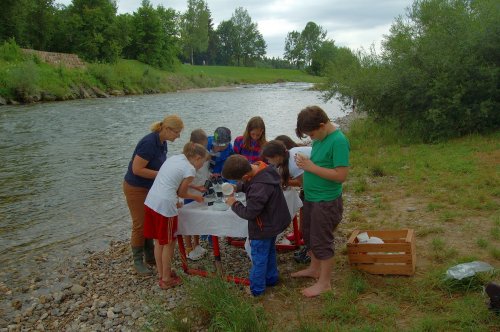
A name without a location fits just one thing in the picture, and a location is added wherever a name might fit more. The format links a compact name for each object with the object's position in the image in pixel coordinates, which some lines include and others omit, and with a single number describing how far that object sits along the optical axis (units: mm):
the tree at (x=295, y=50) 115438
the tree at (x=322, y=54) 75188
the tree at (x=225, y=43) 111000
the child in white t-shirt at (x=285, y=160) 4664
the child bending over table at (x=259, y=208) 4234
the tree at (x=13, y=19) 44156
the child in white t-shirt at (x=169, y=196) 4648
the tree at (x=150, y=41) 61406
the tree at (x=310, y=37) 113688
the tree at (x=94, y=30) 51594
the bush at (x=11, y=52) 36062
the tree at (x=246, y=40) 110562
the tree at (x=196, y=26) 95162
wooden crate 4488
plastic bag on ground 4105
